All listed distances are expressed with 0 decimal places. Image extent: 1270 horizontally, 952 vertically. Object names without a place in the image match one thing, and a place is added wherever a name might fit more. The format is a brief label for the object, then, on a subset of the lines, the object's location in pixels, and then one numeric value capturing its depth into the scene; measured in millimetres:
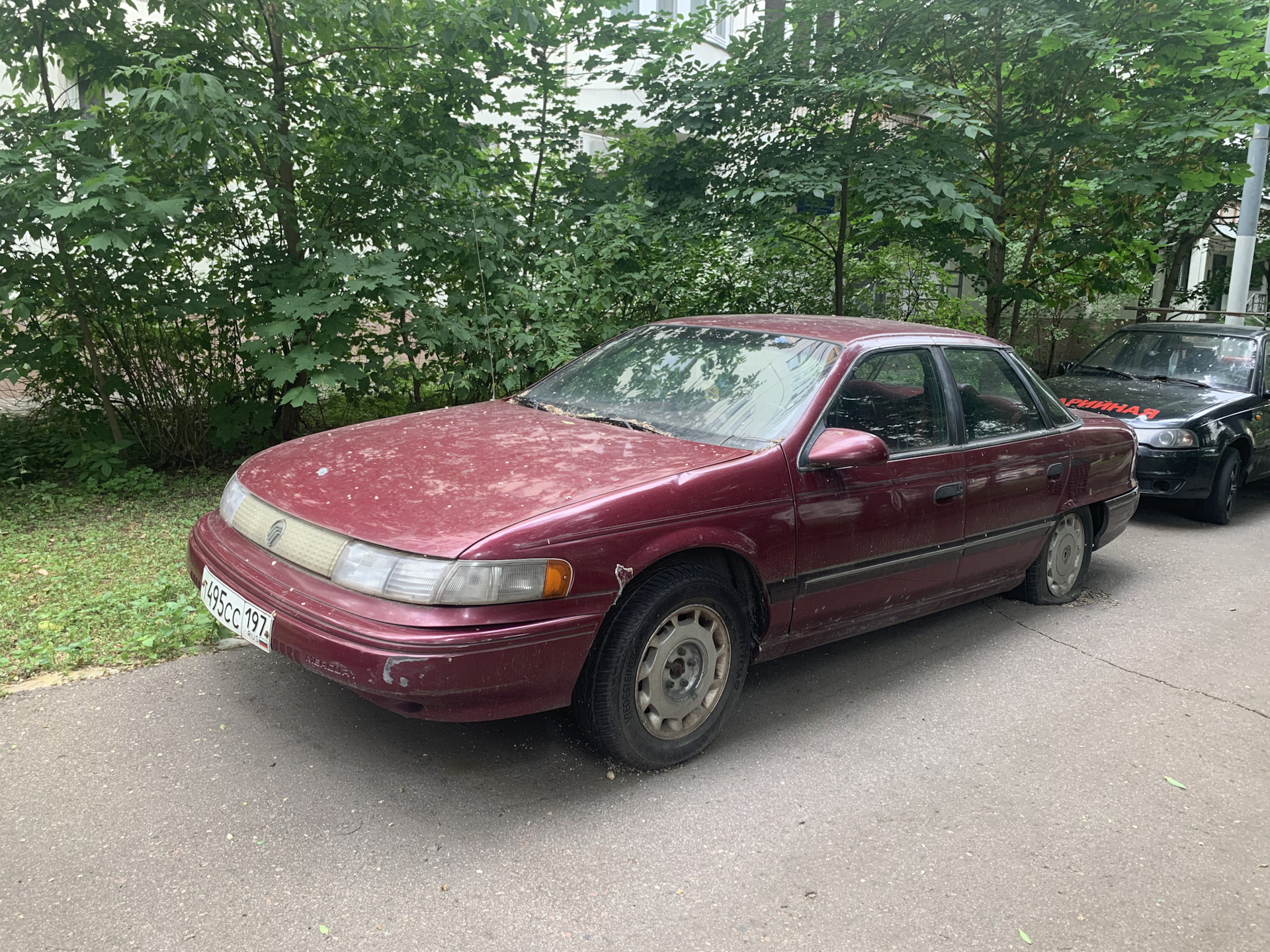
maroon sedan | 2826
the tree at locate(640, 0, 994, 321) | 7480
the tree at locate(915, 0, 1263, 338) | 8102
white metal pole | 10441
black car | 7258
